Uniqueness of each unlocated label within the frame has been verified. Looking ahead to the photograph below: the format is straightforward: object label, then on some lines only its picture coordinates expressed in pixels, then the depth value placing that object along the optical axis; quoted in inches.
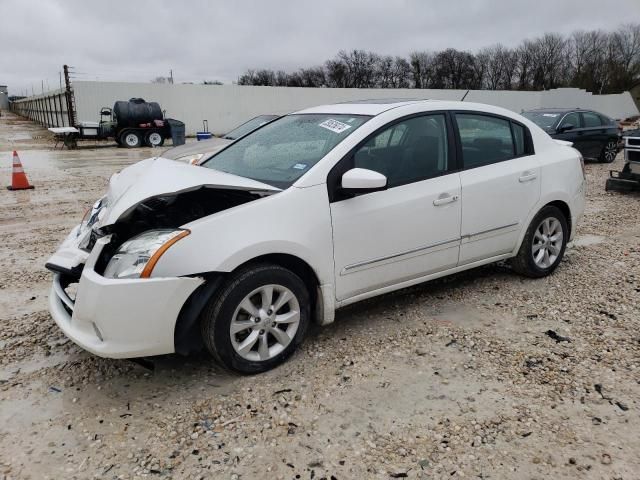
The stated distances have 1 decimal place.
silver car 354.8
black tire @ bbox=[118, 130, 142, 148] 839.7
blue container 821.9
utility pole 932.6
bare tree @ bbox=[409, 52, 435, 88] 2714.1
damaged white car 108.6
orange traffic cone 393.7
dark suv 489.7
